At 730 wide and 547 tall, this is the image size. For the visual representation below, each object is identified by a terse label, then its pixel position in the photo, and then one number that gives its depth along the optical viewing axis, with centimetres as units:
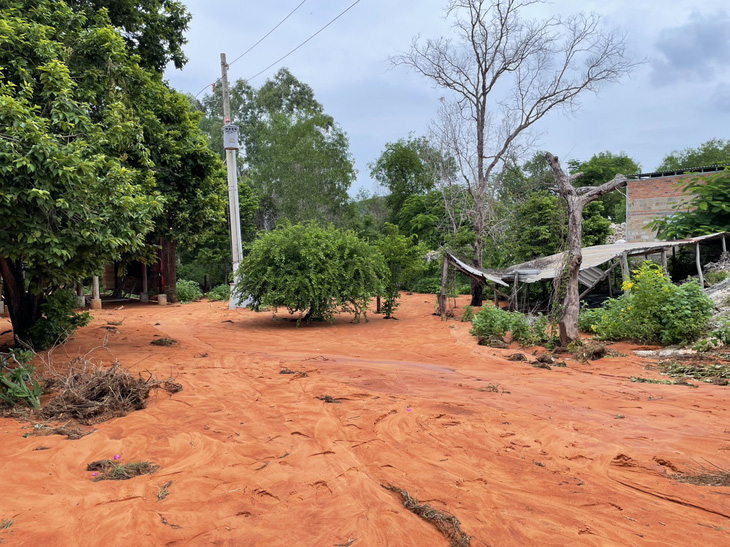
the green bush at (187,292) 2152
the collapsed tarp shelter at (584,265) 1352
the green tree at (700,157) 4048
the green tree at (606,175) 3712
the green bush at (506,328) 1038
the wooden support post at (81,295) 1711
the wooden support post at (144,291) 1995
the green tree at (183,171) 1313
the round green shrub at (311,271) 1305
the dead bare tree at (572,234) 938
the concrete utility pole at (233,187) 1708
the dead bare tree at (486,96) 1939
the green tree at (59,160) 568
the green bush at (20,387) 529
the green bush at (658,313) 902
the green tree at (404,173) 3888
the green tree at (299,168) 3006
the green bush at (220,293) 2241
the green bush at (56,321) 838
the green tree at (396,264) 1563
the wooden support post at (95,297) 1757
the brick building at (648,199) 2267
